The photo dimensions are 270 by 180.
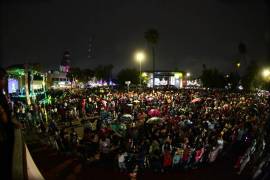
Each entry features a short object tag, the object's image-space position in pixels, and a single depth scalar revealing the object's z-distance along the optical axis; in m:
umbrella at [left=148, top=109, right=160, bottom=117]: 11.59
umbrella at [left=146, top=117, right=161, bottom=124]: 9.03
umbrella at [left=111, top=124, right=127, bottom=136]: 8.52
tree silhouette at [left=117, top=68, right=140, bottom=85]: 69.35
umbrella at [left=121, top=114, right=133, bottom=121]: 10.99
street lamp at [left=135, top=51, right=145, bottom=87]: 21.51
